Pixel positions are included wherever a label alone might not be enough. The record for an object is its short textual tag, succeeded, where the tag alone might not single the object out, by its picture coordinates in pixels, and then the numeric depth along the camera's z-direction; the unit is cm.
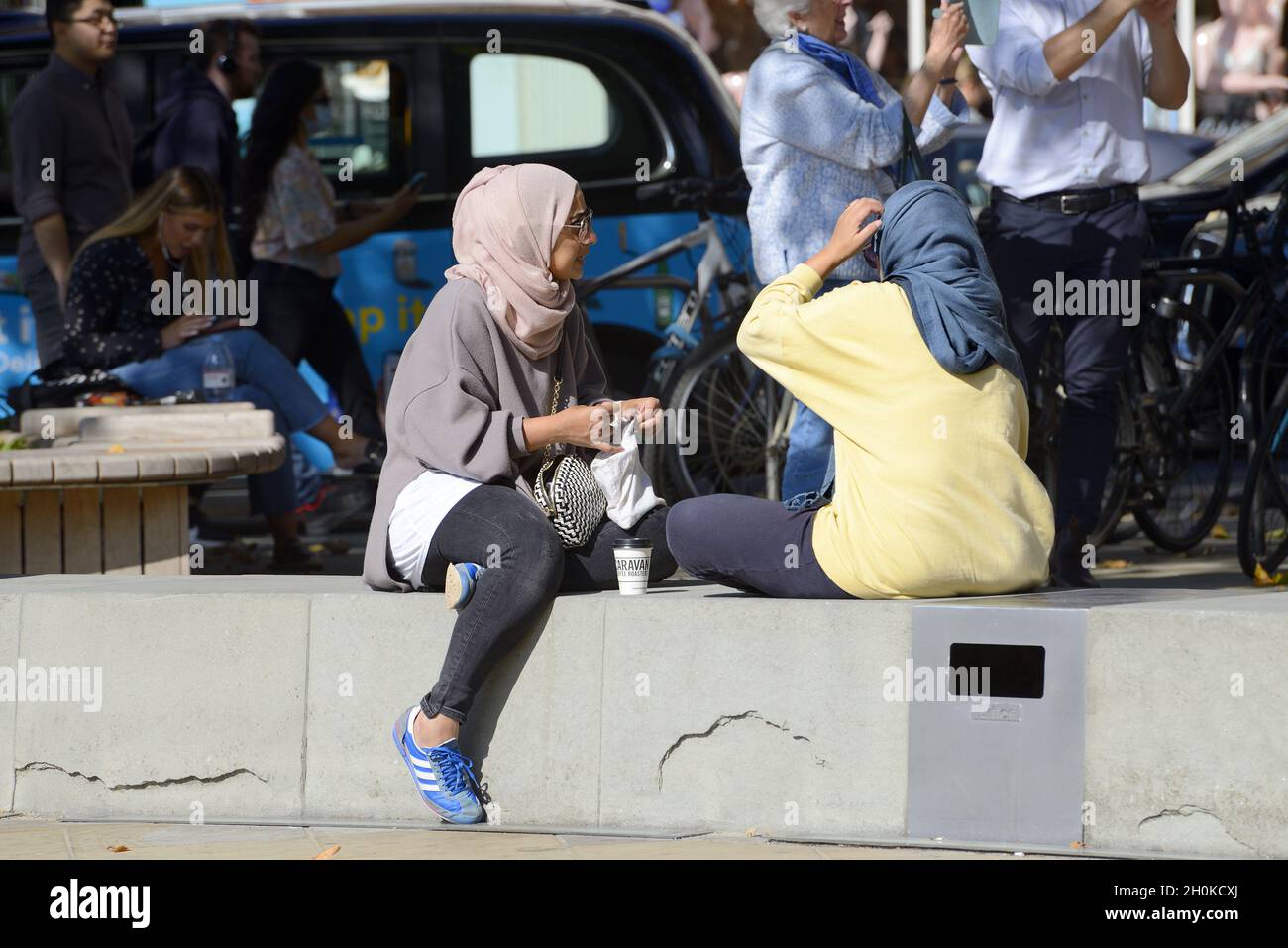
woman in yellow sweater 837
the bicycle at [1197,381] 1362
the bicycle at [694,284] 1468
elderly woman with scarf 1112
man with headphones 1625
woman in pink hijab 861
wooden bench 1055
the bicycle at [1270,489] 1311
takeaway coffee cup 895
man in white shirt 1141
